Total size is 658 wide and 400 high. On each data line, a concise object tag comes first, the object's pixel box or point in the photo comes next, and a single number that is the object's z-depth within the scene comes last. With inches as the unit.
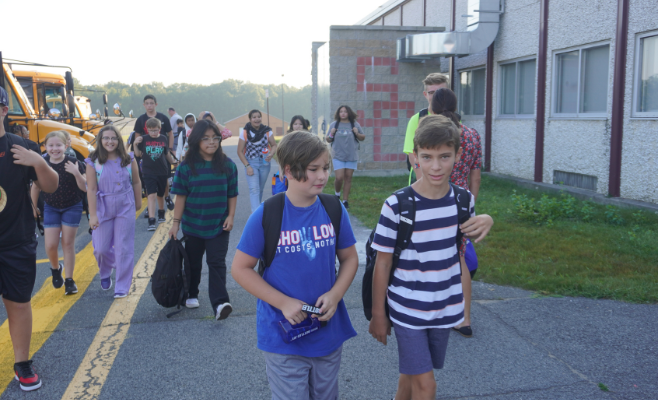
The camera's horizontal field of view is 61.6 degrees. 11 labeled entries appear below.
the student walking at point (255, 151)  326.0
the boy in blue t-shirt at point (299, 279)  94.6
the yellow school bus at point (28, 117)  490.6
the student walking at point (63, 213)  213.5
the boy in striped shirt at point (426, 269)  102.0
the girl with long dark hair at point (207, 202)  184.9
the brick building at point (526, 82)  360.8
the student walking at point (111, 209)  209.3
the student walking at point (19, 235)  133.9
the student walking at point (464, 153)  161.6
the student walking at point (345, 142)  393.7
